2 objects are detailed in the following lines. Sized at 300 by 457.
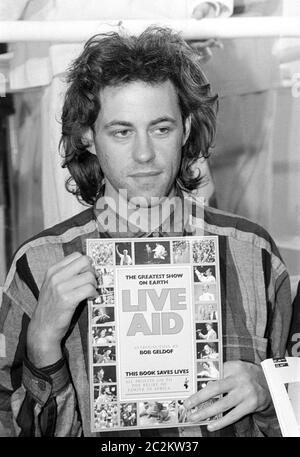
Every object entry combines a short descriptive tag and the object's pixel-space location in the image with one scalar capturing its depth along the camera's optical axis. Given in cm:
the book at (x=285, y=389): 259
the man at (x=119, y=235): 257
